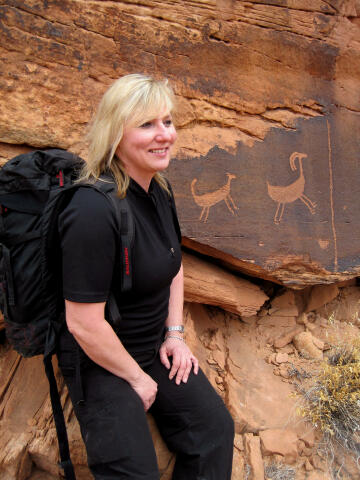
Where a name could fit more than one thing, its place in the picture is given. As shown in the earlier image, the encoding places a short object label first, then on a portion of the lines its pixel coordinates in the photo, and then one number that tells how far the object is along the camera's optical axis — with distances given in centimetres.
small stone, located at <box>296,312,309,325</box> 381
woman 162
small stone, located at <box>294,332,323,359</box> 348
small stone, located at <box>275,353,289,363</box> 346
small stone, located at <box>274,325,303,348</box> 361
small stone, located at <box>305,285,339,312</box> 391
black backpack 168
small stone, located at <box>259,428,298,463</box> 272
